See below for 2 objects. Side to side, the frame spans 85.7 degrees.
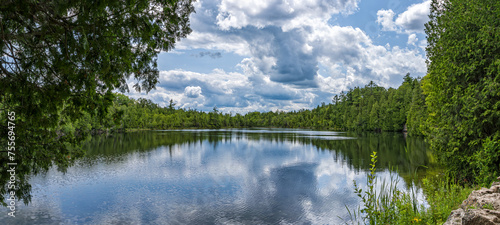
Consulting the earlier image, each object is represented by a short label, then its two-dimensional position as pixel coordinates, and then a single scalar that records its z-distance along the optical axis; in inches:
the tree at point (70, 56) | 157.2
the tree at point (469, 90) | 368.8
